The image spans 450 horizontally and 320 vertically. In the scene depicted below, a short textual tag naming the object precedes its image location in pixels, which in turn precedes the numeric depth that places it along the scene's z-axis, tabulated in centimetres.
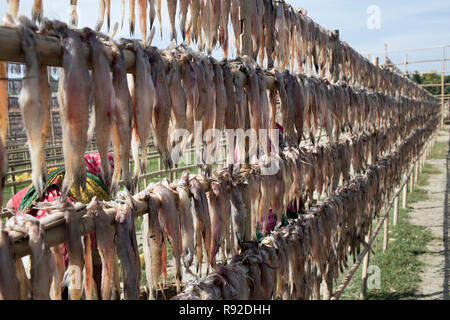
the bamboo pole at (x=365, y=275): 366
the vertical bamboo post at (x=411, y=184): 812
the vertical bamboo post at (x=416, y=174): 867
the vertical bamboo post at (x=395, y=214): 581
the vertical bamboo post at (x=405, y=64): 1409
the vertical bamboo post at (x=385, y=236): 474
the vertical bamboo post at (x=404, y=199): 664
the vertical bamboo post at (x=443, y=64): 1530
